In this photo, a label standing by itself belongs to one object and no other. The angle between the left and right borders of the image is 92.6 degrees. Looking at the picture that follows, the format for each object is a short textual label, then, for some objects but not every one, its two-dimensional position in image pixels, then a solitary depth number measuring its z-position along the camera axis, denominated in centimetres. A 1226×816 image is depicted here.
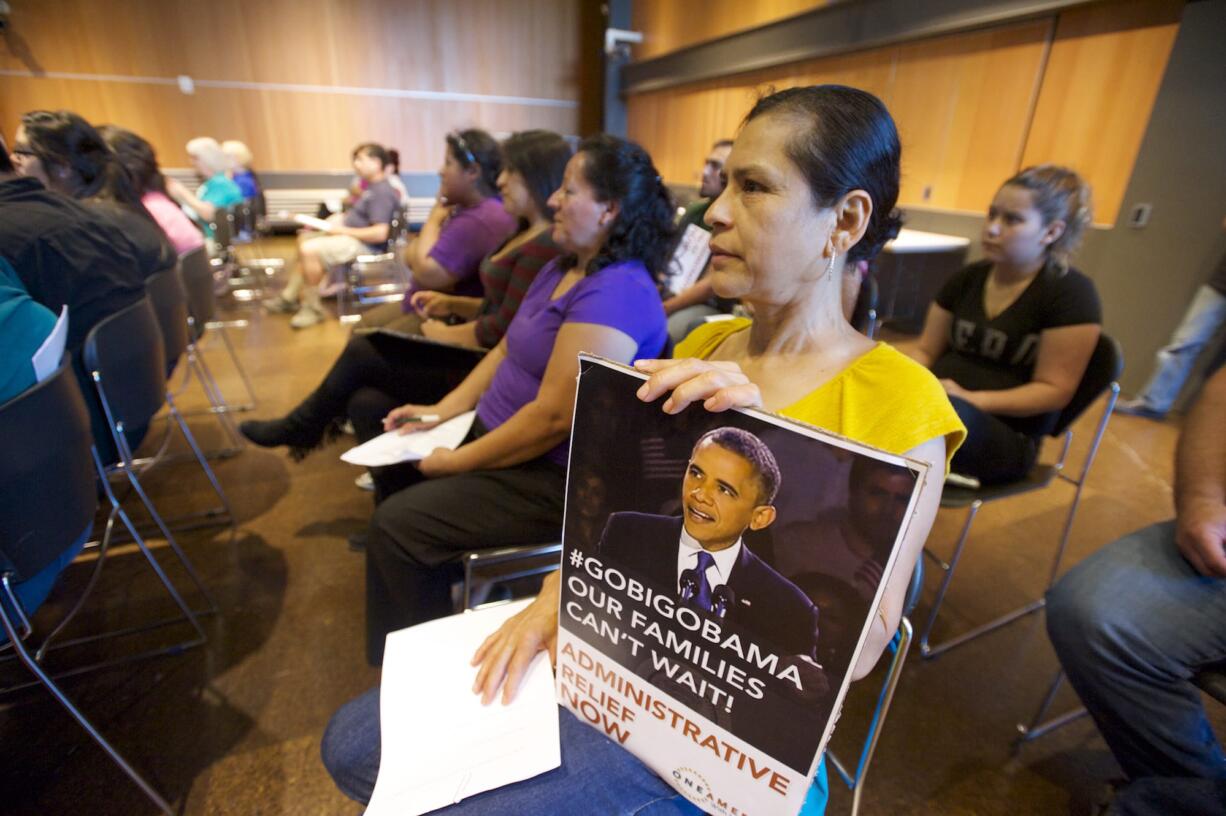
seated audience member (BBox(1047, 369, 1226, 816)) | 97
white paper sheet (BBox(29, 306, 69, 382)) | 105
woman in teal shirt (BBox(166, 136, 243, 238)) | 517
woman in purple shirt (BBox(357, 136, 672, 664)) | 125
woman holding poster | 67
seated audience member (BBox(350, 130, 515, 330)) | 250
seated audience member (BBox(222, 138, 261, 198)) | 574
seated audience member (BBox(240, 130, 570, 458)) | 188
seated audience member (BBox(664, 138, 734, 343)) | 284
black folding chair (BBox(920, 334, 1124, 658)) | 144
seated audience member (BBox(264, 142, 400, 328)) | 441
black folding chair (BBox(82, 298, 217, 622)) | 140
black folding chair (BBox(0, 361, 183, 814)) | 89
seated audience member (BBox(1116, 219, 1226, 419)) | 300
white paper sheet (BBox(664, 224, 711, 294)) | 277
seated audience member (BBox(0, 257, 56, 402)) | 100
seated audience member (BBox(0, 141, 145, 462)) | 137
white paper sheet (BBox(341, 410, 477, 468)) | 136
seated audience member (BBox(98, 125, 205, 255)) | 285
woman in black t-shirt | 153
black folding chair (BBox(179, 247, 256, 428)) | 239
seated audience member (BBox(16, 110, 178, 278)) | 198
